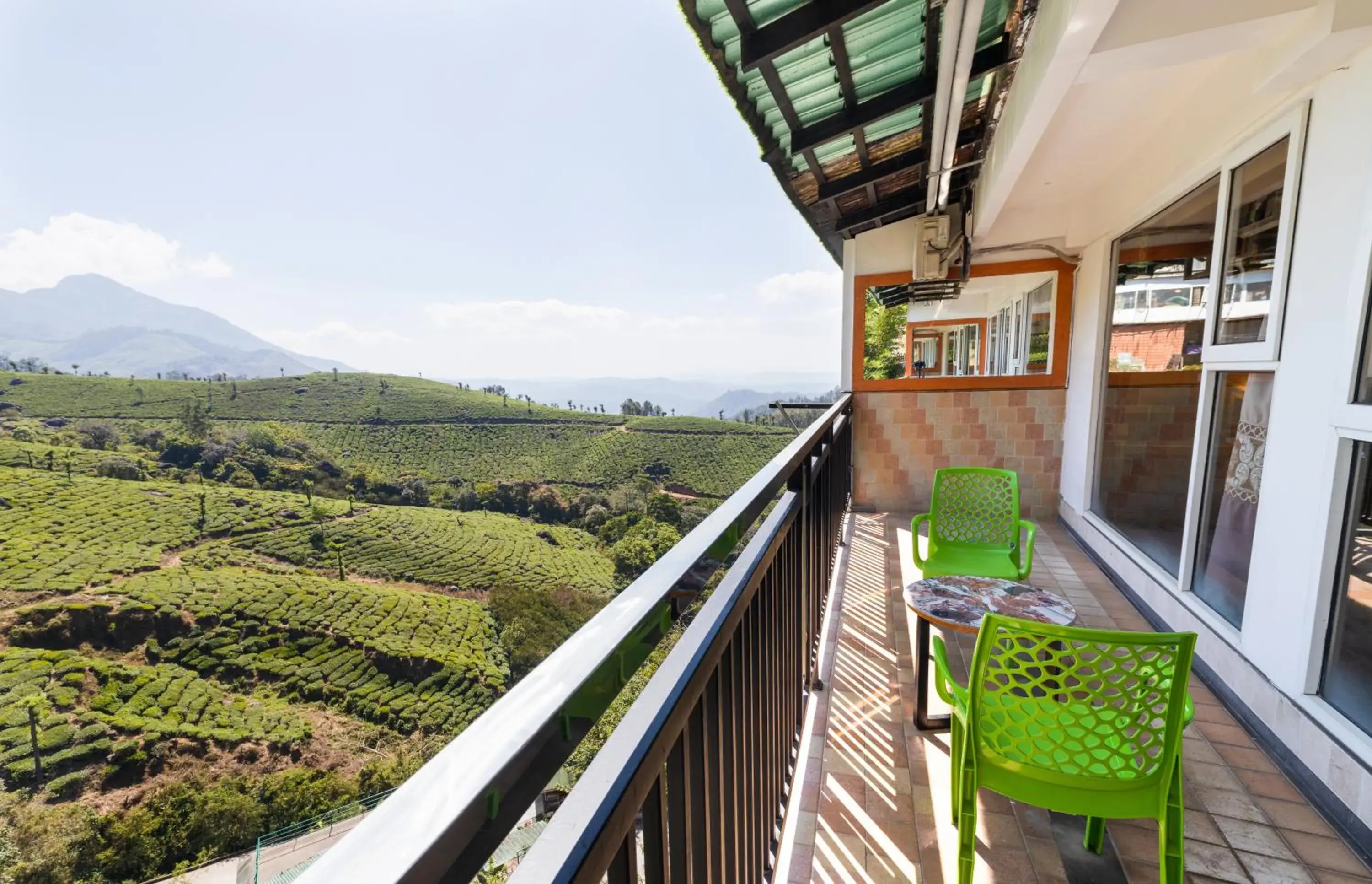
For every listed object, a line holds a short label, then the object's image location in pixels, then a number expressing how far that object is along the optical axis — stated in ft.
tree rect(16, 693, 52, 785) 87.45
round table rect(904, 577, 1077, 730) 6.31
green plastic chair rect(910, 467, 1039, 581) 9.30
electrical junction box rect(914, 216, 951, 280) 15.23
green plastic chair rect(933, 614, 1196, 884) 4.06
